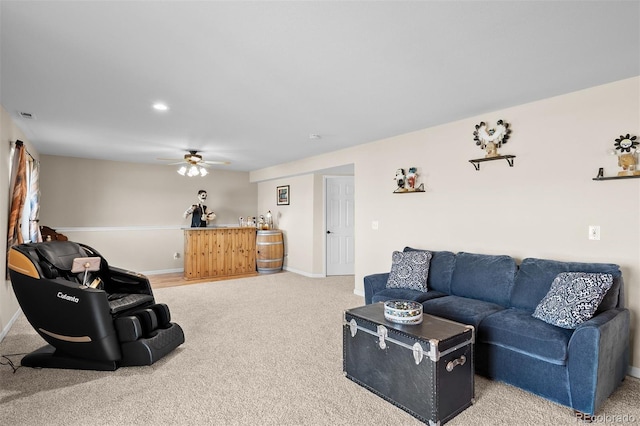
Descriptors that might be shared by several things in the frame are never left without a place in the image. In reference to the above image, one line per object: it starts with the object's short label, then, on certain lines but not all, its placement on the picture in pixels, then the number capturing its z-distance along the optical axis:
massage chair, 2.49
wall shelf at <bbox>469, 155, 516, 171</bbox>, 3.18
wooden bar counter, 6.12
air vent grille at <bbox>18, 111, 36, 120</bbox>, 3.34
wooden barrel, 6.71
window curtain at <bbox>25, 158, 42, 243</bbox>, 4.17
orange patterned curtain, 3.43
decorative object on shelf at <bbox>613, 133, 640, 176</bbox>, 2.50
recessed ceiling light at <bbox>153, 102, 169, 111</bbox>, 3.09
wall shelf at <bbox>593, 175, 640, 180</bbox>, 2.49
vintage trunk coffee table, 1.92
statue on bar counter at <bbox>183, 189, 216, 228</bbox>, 6.55
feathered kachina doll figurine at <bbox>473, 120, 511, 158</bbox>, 3.25
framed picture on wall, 6.98
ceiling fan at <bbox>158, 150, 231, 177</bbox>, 5.20
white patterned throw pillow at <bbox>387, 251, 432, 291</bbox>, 3.36
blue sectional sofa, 1.98
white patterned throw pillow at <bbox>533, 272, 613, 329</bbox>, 2.19
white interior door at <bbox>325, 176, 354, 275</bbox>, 6.41
